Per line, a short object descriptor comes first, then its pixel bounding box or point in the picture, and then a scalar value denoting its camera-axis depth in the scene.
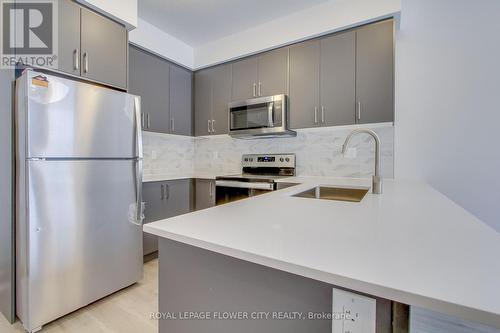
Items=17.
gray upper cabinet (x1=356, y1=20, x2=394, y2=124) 2.05
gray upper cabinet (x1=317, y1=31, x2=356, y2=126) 2.21
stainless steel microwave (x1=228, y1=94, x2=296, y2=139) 2.47
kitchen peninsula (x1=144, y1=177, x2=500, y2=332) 0.39
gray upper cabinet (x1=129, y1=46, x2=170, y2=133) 2.49
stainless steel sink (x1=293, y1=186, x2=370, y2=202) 1.82
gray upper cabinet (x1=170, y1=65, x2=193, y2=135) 2.93
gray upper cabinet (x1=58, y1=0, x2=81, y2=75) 1.69
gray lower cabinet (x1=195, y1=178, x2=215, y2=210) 2.89
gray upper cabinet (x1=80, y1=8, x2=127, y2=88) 1.82
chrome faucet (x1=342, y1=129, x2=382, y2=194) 1.29
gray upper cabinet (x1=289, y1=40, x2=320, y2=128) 2.38
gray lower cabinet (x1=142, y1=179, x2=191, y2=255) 2.46
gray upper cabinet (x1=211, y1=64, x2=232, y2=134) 2.94
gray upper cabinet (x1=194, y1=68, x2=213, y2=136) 3.09
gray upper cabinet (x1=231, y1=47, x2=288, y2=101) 2.57
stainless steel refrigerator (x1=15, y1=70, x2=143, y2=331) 1.42
